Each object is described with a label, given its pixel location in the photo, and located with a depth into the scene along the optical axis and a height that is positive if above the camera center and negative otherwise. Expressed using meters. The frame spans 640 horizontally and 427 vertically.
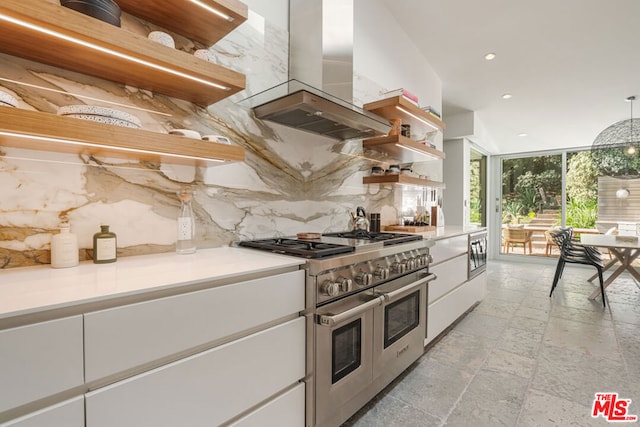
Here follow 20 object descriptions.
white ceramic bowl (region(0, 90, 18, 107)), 0.87 +0.33
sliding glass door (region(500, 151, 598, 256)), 6.07 +0.27
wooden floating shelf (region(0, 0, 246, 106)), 0.90 +0.57
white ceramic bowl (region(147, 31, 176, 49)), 1.20 +0.69
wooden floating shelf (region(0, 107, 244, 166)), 0.88 +0.24
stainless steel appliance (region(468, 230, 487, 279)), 3.17 -0.47
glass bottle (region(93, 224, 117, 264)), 1.21 -0.15
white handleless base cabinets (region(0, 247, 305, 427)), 0.70 -0.38
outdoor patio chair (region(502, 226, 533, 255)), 6.55 -0.59
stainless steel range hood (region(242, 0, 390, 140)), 1.77 +0.92
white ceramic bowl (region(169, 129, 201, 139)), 1.27 +0.33
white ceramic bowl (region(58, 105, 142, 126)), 0.99 +0.34
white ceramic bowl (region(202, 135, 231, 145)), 1.38 +0.33
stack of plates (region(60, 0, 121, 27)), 1.00 +0.69
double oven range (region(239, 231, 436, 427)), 1.34 -0.55
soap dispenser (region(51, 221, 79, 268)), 1.11 -0.15
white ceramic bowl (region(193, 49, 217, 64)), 1.33 +0.70
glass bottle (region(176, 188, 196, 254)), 1.49 -0.08
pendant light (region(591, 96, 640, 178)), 3.44 +0.72
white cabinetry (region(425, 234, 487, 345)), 2.41 -0.69
